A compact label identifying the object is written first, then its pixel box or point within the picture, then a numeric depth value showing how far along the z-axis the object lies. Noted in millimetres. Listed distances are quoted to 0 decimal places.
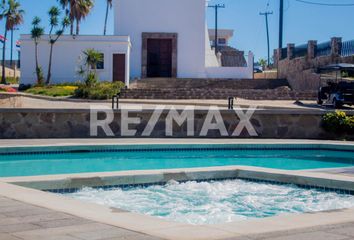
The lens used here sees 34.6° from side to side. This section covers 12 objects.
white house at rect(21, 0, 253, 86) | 37969
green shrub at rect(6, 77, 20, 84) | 53062
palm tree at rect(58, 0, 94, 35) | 44906
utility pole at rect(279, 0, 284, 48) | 46906
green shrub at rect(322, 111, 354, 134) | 16922
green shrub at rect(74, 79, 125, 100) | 27766
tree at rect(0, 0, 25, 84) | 53000
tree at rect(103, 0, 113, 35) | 52531
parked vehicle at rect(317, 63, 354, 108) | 22328
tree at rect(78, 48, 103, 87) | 32681
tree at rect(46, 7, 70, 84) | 34969
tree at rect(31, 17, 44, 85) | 34375
